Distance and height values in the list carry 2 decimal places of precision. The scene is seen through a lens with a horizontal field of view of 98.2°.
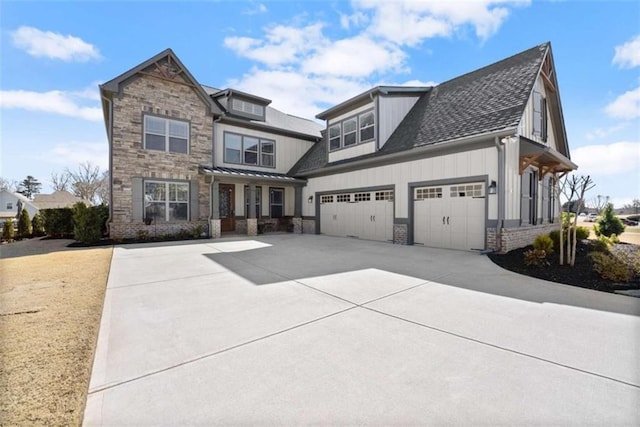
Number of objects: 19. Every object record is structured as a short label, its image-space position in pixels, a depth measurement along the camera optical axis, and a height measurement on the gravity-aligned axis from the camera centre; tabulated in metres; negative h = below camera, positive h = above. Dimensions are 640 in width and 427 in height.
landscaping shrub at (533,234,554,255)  7.43 -0.87
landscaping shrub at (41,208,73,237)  13.66 -0.41
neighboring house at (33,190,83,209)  37.04 +1.88
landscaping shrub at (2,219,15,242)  12.86 -0.85
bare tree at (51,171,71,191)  41.00 +4.69
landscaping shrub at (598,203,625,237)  14.27 -0.61
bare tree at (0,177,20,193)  48.23 +5.32
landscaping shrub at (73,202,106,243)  10.98 -0.45
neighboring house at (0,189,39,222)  38.51 +1.53
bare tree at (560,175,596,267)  6.74 +0.60
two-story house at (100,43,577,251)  9.21 +2.23
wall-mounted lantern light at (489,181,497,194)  8.57 +0.74
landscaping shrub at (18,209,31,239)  13.94 -0.65
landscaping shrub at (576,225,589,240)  10.44 -0.81
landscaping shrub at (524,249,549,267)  6.75 -1.16
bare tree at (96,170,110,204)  38.73 +3.47
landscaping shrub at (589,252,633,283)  5.49 -1.19
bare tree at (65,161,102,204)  38.00 +4.56
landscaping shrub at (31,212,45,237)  14.58 -0.68
